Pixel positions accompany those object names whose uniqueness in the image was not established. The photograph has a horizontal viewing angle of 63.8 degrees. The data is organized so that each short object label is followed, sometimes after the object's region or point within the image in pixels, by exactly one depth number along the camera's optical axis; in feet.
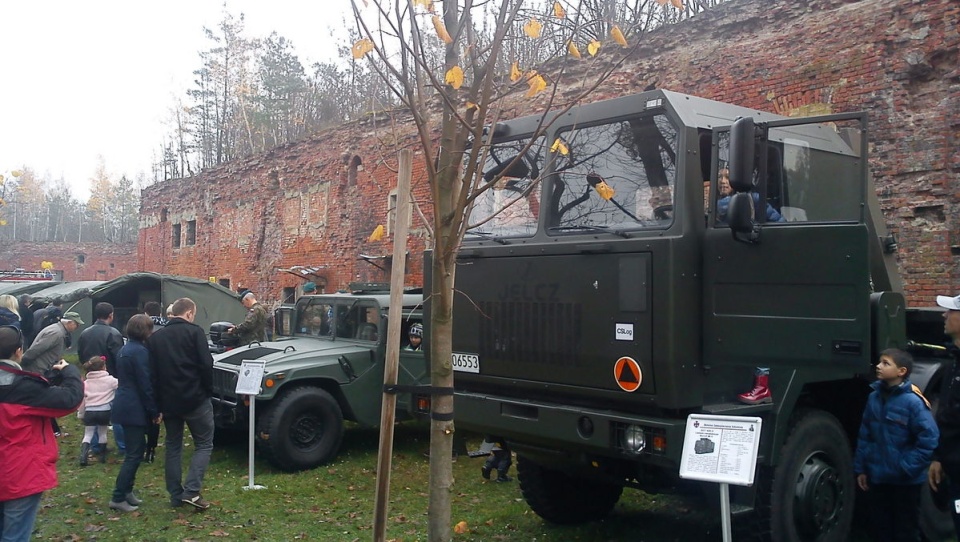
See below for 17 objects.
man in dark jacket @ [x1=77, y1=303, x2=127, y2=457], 31.42
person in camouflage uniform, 35.14
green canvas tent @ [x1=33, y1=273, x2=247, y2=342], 52.80
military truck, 14.58
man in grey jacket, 20.77
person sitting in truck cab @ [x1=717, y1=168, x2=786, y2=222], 15.29
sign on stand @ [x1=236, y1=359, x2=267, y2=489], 24.45
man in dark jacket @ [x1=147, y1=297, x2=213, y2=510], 21.85
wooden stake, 12.80
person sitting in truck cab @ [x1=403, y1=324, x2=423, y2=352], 29.35
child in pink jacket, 28.35
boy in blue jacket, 14.84
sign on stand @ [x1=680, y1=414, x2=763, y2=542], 13.00
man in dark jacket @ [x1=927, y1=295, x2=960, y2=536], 13.79
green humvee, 27.12
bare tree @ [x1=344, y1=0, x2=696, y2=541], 12.44
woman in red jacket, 14.55
